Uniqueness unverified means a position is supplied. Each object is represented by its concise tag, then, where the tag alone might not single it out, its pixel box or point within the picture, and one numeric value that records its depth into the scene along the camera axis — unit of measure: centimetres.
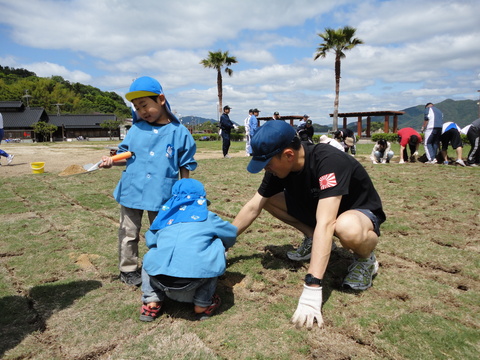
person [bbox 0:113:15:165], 1070
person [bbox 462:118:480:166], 947
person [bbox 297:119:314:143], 1180
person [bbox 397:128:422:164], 1033
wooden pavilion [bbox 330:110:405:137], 2745
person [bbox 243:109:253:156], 1261
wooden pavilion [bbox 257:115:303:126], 3666
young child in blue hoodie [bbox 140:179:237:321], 207
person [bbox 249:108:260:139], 1248
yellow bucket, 902
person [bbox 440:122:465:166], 977
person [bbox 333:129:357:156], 991
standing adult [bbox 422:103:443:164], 964
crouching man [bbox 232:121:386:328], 218
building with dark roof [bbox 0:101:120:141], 4588
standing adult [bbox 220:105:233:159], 1173
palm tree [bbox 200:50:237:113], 3647
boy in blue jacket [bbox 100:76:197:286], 258
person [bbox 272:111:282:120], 1354
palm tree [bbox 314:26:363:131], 2875
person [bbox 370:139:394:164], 1024
